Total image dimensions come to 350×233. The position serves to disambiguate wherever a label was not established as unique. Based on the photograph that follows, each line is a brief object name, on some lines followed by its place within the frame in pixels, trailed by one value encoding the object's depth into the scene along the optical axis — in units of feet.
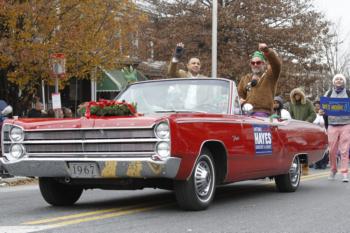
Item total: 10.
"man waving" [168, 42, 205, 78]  30.89
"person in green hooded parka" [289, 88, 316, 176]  45.96
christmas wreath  22.47
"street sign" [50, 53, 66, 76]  50.88
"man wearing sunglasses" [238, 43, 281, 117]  30.35
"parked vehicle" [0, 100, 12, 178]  44.62
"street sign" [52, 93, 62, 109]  51.73
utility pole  73.82
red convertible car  21.08
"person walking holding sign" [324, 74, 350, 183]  37.81
